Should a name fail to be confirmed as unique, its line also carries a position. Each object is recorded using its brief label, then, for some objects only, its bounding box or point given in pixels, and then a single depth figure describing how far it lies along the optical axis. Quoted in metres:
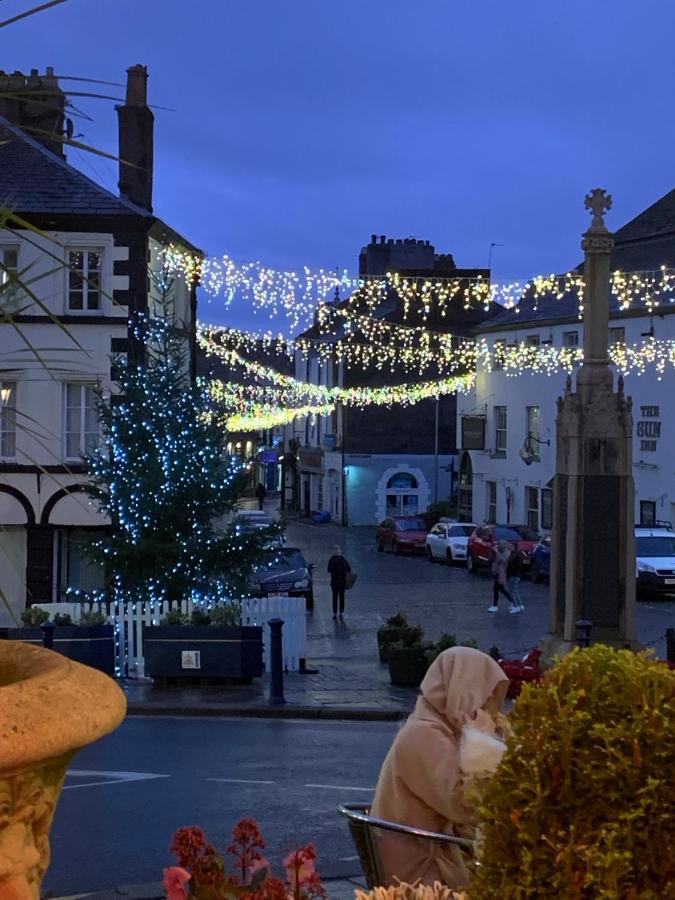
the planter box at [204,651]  19.00
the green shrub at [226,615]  19.17
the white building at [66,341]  25.78
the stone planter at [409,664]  18.88
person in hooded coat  5.65
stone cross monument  17.67
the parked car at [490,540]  38.72
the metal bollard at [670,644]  17.16
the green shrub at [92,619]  19.25
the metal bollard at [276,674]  17.48
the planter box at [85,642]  18.98
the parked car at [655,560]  31.97
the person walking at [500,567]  29.14
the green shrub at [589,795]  2.95
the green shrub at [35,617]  18.91
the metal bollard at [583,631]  15.58
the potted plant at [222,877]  3.96
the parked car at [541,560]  36.84
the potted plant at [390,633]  20.50
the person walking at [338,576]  28.30
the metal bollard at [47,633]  17.39
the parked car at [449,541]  42.50
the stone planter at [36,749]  2.77
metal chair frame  5.21
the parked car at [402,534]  47.03
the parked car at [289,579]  30.10
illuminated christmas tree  21.03
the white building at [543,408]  39.72
